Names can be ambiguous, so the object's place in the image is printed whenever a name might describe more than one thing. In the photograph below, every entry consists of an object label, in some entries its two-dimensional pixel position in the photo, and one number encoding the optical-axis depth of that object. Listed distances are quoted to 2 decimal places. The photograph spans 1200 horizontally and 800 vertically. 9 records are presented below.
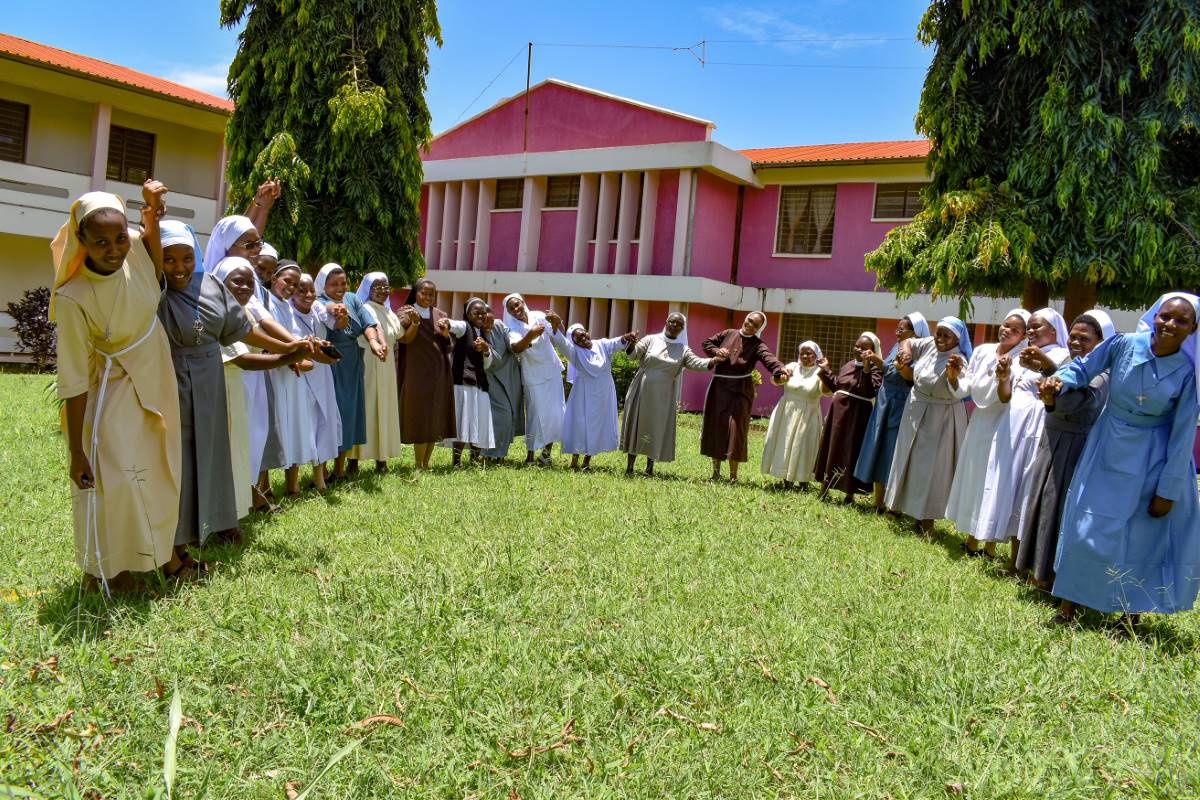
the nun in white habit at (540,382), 10.16
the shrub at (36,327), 17.30
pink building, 19.67
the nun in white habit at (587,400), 10.50
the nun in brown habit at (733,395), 10.03
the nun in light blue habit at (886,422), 8.57
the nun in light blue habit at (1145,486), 4.98
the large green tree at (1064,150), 12.66
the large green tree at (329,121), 16.34
